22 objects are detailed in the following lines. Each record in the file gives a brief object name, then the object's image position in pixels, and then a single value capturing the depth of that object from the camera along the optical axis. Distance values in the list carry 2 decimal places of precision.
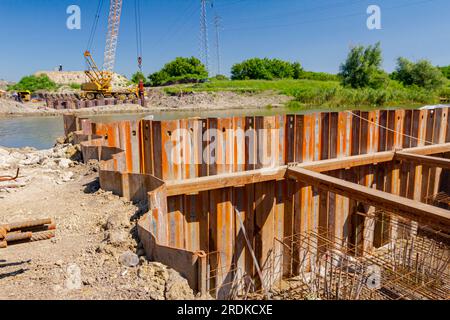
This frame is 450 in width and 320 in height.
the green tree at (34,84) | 81.93
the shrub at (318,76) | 88.31
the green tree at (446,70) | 73.00
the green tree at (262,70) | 86.69
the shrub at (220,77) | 93.78
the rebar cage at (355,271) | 4.86
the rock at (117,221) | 3.99
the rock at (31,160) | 7.51
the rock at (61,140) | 10.08
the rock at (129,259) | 3.38
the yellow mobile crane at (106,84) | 56.44
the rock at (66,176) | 6.10
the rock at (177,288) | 3.04
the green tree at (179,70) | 86.31
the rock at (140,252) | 3.54
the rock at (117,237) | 3.66
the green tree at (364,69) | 48.78
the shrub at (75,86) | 88.47
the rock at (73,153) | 7.38
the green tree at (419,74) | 44.66
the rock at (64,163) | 6.88
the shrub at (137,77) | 95.94
